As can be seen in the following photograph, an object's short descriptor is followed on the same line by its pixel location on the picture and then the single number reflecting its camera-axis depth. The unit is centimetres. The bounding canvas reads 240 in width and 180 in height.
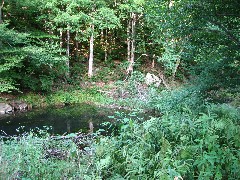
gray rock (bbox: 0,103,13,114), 1232
